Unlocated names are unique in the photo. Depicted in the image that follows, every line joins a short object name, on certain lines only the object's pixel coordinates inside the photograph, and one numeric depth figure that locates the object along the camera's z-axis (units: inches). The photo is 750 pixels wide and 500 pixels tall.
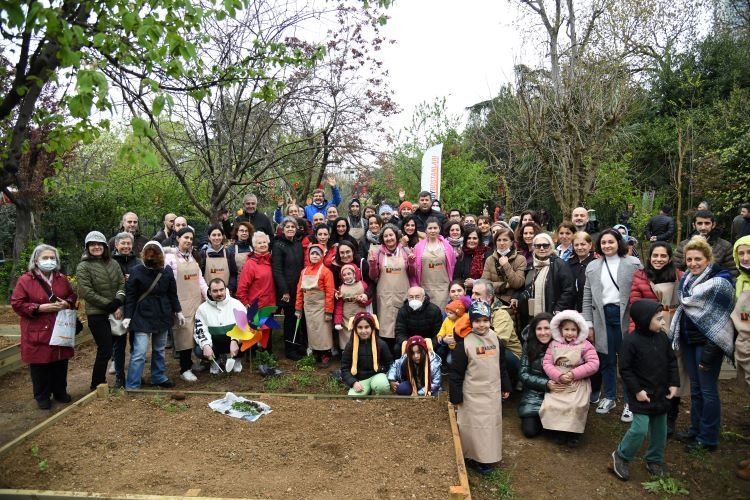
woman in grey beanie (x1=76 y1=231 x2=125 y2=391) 225.5
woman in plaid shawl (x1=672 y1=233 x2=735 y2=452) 181.8
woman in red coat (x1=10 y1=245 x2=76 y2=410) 214.1
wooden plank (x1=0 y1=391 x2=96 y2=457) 170.4
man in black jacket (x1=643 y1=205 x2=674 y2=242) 316.2
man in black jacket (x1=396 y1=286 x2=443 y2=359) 241.6
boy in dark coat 171.6
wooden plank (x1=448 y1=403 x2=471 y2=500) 141.0
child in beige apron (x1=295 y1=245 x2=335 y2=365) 273.3
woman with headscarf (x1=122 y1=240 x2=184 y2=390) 230.8
